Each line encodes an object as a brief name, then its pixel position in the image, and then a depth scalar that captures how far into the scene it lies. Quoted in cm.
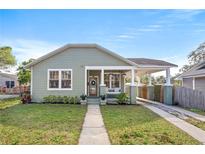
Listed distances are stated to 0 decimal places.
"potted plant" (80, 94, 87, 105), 897
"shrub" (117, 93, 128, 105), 912
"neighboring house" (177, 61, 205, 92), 972
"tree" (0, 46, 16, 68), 1936
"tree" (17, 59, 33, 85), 1797
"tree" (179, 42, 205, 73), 1800
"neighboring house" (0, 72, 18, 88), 1957
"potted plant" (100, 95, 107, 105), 901
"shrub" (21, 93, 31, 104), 914
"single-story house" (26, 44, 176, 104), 930
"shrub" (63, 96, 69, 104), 918
